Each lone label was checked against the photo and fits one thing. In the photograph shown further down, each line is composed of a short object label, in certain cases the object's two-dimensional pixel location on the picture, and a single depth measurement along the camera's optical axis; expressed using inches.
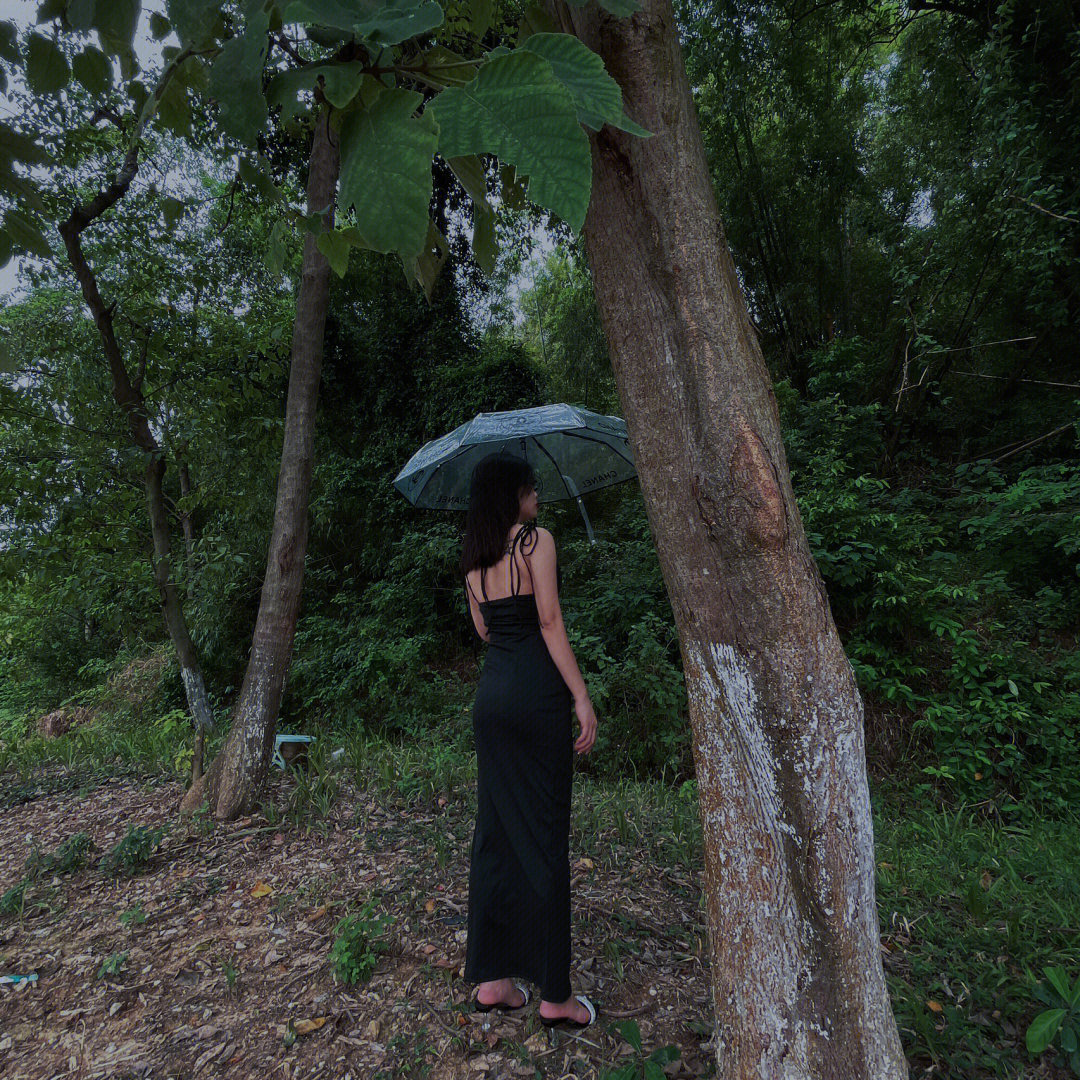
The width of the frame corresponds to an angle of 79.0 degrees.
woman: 79.9
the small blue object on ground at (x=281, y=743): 167.3
